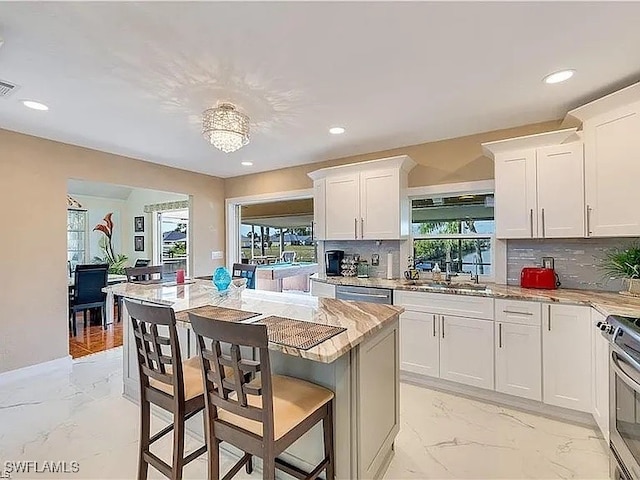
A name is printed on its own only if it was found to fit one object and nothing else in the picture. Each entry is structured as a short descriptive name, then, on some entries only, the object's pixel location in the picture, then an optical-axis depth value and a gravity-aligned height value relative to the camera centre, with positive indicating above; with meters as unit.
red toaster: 3.03 -0.37
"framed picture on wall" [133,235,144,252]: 8.01 -0.05
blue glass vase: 3.03 -0.36
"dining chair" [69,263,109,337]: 4.93 -0.73
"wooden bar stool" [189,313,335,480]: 1.35 -0.76
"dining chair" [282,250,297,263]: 8.31 -0.41
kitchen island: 1.68 -0.72
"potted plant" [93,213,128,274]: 7.99 -0.05
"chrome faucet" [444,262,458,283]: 3.60 -0.39
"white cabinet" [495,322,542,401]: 2.67 -1.00
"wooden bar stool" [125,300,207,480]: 1.67 -0.80
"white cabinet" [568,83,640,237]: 2.37 +0.58
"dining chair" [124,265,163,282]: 3.64 -0.37
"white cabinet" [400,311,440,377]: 3.12 -1.00
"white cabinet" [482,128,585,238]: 2.76 +0.46
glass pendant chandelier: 2.57 +0.90
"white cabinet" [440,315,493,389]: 2.88 -1.00
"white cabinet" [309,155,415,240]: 3.70 +0.47
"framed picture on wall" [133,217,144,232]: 8.01 +0.41
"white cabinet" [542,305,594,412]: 2.46 -0.90
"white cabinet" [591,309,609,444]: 2.22 -0.98
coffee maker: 4.30 -0.28
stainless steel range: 1.59 -0.82
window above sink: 3.58 +0.07
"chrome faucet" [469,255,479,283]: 3.52 -0.34
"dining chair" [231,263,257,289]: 4.46 -0.43
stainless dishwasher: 3.39 -0.58
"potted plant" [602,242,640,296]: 2.60 -0.23
